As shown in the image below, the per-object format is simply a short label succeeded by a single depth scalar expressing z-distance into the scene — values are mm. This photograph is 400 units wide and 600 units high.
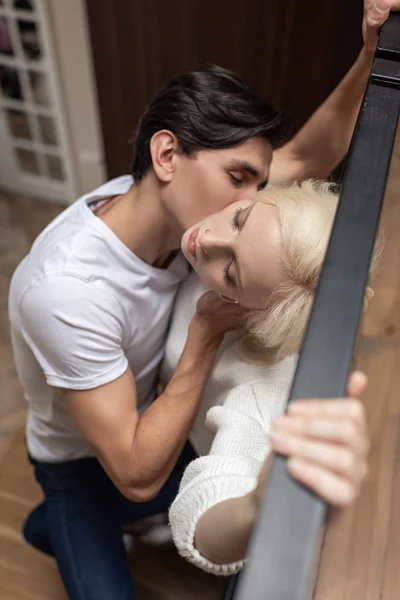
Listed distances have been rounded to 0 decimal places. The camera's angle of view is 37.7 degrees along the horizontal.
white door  2053
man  1007
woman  671
